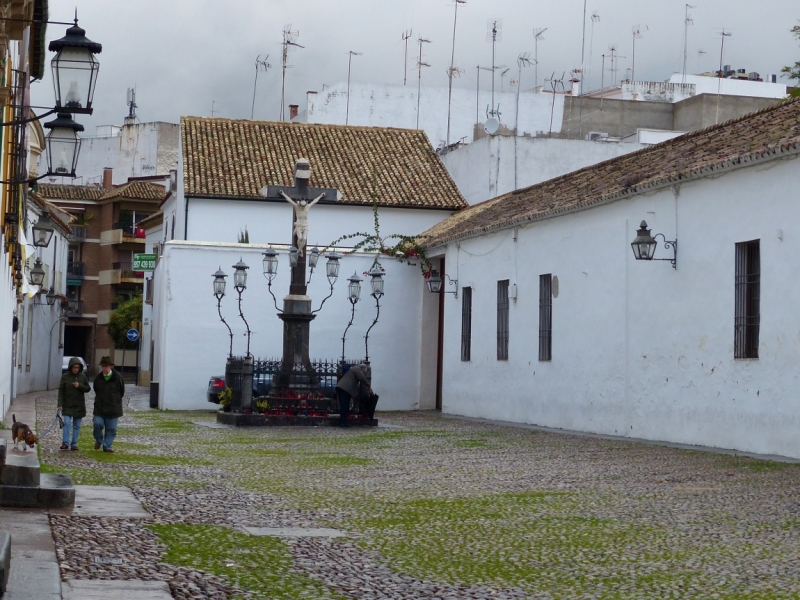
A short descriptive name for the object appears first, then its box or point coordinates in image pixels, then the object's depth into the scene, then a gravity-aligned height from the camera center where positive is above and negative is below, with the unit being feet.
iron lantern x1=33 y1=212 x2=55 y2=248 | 77.77 +8.30
